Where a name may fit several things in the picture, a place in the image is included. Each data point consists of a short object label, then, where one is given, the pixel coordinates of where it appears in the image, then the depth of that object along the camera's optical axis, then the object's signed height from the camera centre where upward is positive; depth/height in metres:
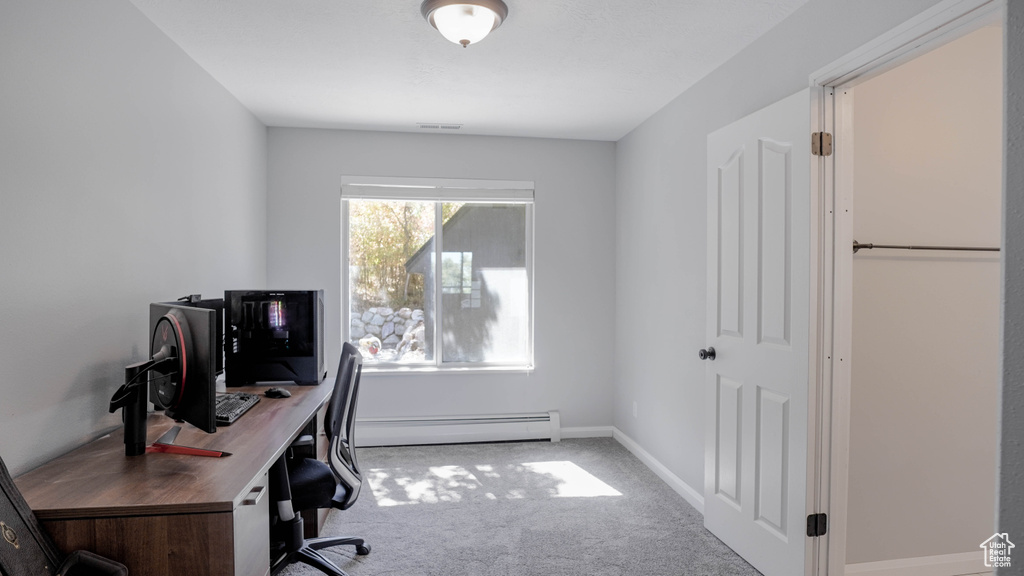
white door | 2.27 -0.23
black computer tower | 3.01 -0.30
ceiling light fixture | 2.22 +1.06
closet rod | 2.39 +0.15
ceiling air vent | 4.15 +1.15
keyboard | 2.22 -0.53
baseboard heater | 4.35 -1.15
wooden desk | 1.41 -0.58
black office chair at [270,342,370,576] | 2.20 -0.80
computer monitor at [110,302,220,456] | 1.71 -0.31
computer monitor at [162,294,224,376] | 2.49 -0.12
